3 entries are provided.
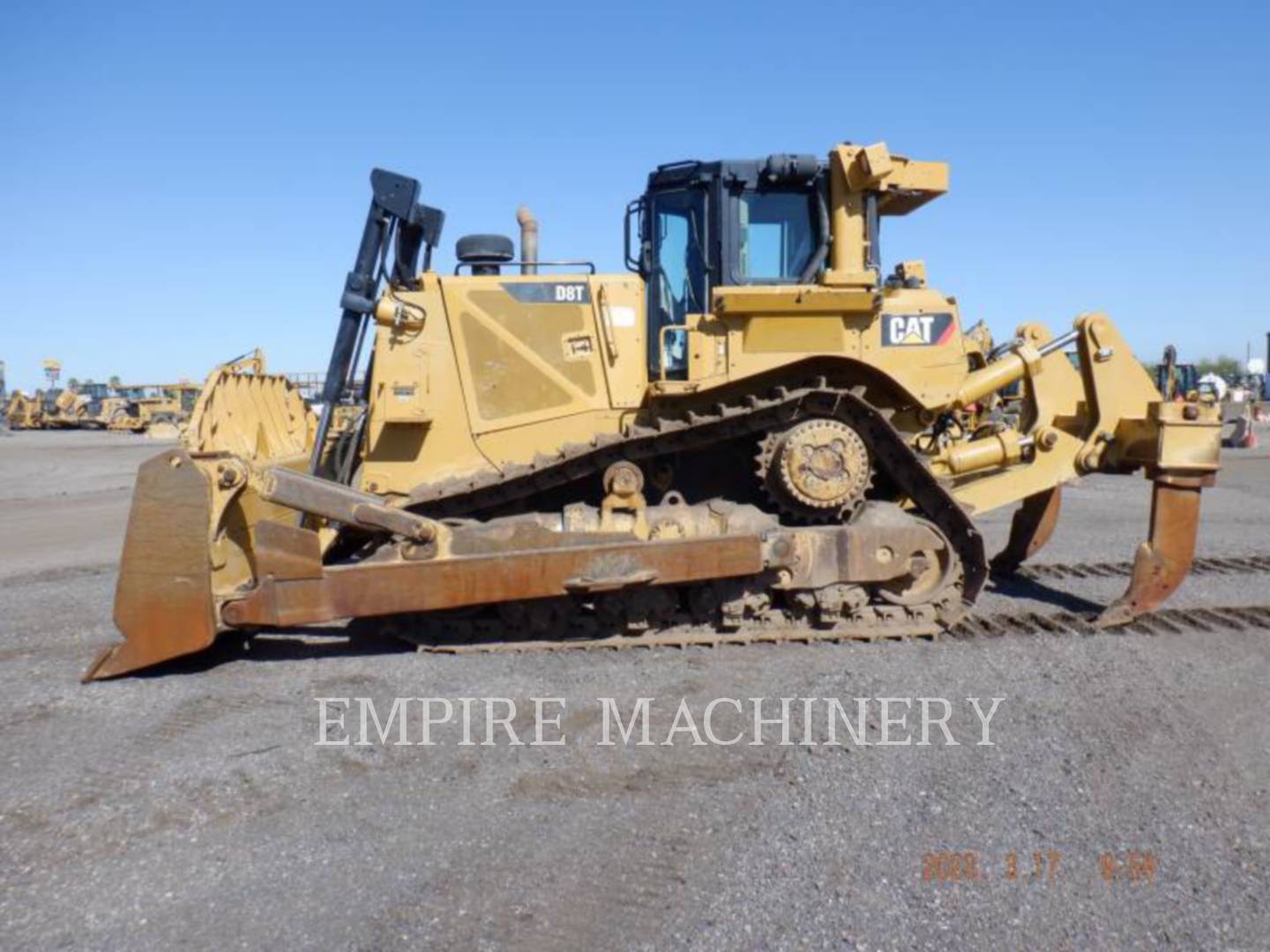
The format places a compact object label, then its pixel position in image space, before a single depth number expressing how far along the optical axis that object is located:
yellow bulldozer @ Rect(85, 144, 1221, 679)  5.30
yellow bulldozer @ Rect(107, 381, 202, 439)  40.97
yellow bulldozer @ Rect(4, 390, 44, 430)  44.31
